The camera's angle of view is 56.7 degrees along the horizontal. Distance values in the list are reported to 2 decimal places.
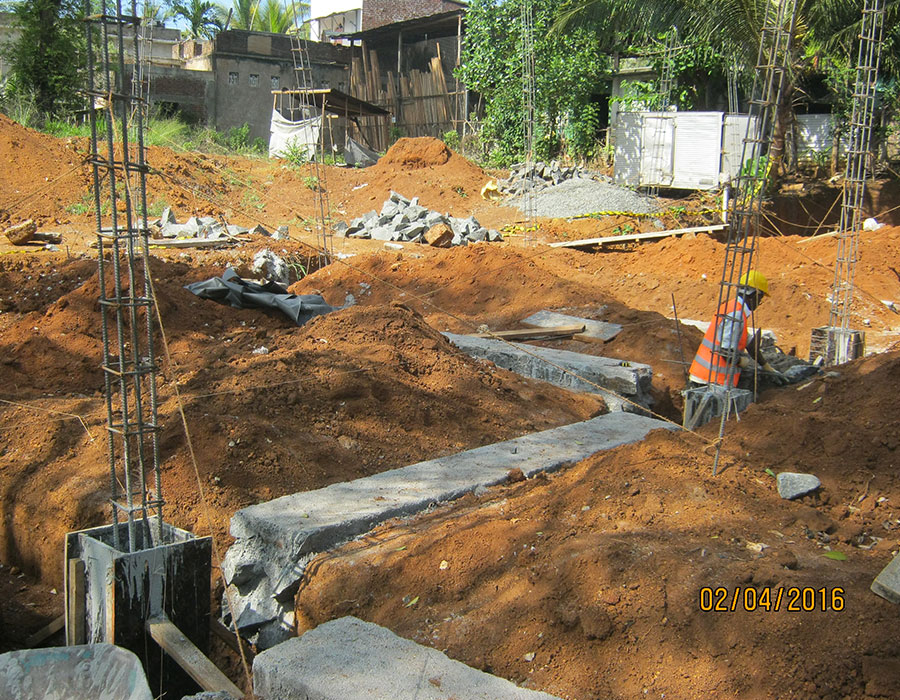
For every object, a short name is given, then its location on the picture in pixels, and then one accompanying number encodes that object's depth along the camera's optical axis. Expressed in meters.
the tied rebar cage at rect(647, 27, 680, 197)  19.47
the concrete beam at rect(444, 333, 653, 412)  6.84
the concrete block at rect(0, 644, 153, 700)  2.89
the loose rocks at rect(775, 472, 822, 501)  3.57
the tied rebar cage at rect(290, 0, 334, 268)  13.08
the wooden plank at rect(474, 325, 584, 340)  8.75
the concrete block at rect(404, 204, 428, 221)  16.80
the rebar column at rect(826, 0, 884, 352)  8.02
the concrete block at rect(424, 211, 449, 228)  16.25
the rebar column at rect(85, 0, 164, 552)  2.99
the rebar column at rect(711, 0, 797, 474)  4.15
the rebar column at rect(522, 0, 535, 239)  15.95
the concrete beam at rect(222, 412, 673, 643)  3.49
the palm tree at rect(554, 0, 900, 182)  14.17
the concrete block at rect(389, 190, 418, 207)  18.03
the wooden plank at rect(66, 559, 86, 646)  3.41
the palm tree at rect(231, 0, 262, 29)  38.78
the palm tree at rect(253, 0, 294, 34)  36.59
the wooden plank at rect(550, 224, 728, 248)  14.74
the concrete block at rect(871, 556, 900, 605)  2.61
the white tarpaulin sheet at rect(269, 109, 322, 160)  23.39
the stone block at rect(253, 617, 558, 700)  2.39
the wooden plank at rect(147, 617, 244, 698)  2.88
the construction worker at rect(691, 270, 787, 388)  6.58
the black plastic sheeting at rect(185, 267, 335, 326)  8.09
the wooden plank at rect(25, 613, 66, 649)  3.97
